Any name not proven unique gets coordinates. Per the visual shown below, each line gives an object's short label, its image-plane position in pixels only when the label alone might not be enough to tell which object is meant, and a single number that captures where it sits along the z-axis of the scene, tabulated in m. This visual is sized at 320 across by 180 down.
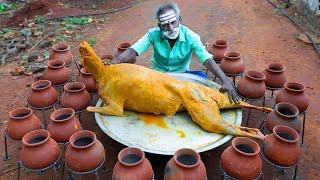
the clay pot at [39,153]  2.32
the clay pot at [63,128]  2.51
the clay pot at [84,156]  2.26
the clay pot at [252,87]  2.93
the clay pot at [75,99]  2.86
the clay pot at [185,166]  2.07
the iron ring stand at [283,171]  2.62
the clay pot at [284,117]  2.56
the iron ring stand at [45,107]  2.92
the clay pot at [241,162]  2.18
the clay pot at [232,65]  3.21
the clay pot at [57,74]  3.18
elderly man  2.84
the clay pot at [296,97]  2.79
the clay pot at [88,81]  3.14
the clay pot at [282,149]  2.29
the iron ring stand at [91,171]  2.30
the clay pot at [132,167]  2.09
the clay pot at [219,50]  3.47
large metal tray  2.50
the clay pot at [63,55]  3.43
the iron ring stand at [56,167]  2.58
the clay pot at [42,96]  2.89
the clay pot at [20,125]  2.59
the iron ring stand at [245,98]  3.02
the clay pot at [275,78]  3.07
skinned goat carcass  2.65
